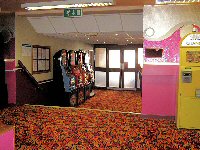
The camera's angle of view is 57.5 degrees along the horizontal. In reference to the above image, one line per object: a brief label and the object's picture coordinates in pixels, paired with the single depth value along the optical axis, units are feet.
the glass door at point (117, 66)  31.72
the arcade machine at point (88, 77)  24.42
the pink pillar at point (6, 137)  5.51
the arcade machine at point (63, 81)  20.22
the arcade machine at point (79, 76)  21.79
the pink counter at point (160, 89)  15.17
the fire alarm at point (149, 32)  15.18
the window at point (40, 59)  20.31
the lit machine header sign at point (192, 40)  13.20
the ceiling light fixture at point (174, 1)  12.92
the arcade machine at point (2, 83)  17.93
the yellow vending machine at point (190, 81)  13.17
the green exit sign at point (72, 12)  15.25
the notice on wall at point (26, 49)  18.96
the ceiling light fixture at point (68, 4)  13.93
